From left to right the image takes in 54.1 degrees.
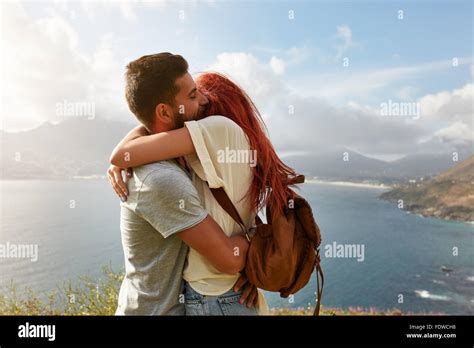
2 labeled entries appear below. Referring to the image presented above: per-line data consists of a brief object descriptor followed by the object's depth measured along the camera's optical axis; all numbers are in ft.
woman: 5.34
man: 5.13
